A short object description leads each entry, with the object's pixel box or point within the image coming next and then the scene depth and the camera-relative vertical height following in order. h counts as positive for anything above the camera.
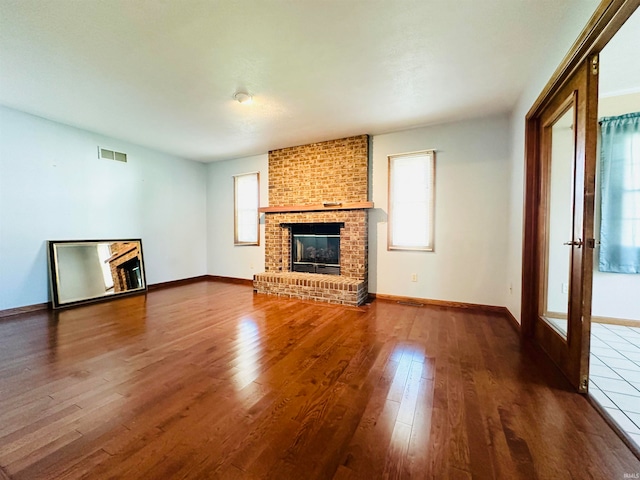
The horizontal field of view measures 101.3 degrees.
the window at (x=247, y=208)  5.46 +0.51
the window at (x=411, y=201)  3.90 +0.50
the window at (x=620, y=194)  2.86 +0.45
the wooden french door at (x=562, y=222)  1.70 +0.10
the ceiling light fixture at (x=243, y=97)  2.90 +1.52
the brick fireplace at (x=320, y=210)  4.20 +0.39
